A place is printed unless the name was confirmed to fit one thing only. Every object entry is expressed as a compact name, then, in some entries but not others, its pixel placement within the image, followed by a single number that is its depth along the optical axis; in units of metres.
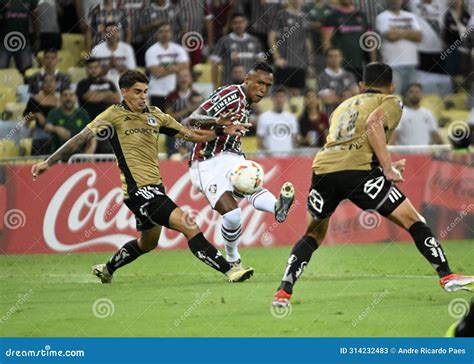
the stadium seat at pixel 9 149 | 17.14
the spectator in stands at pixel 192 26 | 18.78
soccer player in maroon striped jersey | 12.97
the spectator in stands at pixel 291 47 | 18.67
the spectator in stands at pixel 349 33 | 18.66
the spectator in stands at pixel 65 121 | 16.73
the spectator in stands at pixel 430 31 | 19.52
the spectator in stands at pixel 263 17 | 19.03
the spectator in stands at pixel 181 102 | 17.47
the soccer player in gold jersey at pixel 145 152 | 11.98
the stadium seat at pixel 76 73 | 18.09
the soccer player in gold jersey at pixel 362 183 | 10.38
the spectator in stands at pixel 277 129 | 17.64
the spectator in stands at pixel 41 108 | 16.83
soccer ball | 12.88
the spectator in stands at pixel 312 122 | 17.84
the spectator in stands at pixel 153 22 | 18.38
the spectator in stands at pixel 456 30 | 19.64
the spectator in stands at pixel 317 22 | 18.86
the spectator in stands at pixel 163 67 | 18.02
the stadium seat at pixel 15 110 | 17.48
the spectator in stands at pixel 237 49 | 18.11
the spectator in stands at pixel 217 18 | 19.41
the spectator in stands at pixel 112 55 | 17.83
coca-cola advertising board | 16.28
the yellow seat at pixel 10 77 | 18.31
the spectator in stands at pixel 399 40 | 18.83
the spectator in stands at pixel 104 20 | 18.11
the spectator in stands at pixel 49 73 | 17.11
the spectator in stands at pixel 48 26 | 18.75
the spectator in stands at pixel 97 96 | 17.22
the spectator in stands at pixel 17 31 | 18.38
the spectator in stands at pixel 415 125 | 17.86
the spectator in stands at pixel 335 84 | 18.06
